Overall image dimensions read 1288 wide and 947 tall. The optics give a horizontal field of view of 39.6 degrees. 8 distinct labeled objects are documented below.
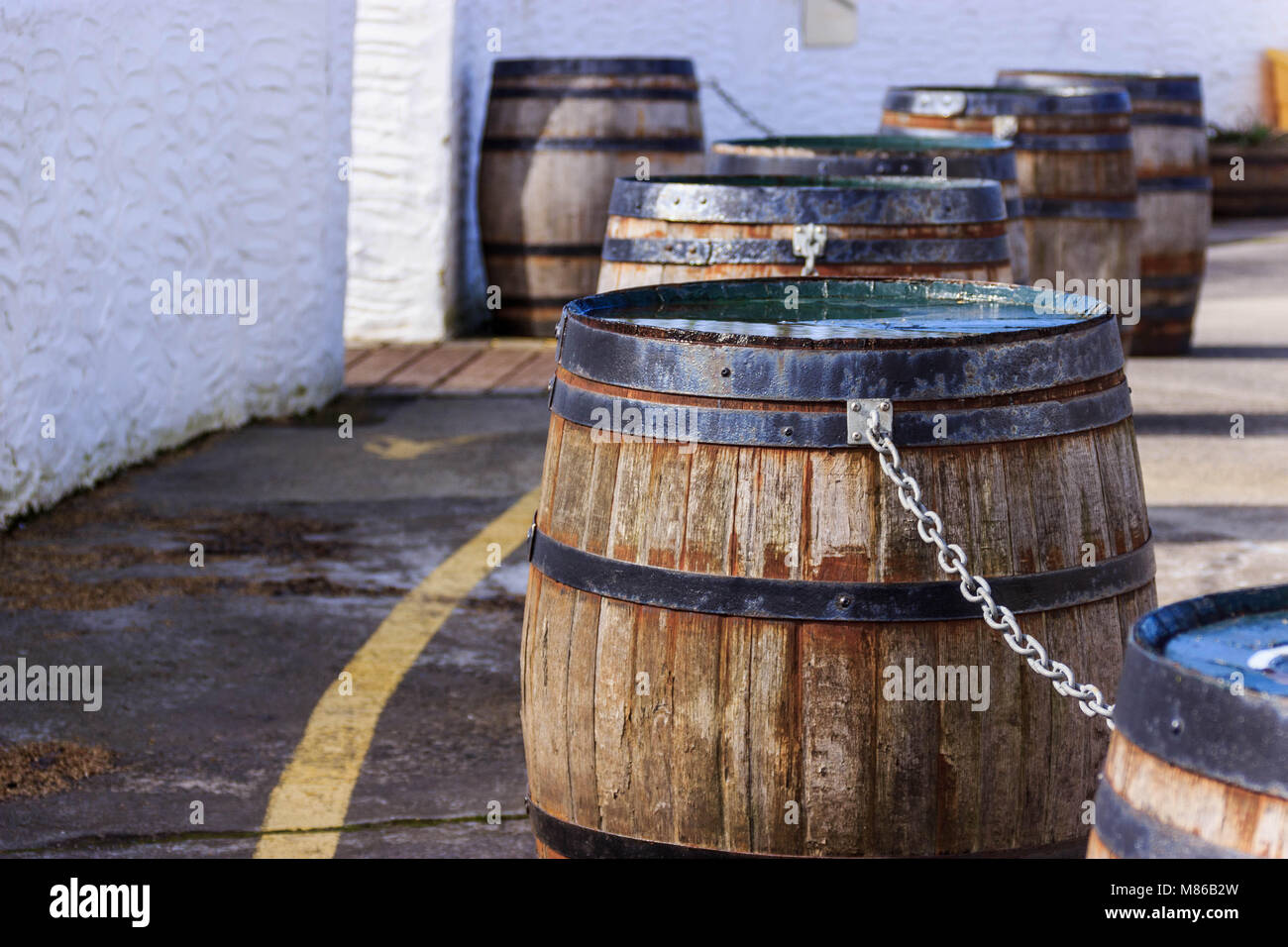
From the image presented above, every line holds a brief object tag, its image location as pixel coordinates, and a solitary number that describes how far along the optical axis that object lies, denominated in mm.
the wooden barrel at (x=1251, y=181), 14492
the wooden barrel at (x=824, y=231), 3938
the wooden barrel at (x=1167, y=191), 8656
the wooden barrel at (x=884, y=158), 5023
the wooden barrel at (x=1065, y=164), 7180
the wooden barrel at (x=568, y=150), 8852
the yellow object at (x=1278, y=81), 15492
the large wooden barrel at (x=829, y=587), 2445
